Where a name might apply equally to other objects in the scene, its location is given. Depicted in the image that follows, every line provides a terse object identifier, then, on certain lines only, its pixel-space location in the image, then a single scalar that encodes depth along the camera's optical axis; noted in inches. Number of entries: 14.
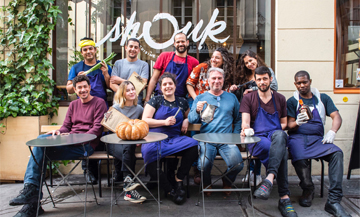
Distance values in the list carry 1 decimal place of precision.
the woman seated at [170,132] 133.6
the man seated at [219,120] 131.9
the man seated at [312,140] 125.3
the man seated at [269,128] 123.2
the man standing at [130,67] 166.7
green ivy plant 180.7
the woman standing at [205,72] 159.6
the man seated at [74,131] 121.9
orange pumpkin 117.2
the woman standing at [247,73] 158.6
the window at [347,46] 189.2
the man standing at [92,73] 163.2
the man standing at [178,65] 165.6
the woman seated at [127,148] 134.0
